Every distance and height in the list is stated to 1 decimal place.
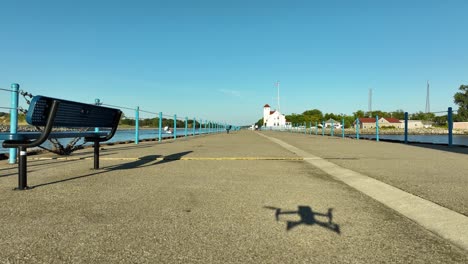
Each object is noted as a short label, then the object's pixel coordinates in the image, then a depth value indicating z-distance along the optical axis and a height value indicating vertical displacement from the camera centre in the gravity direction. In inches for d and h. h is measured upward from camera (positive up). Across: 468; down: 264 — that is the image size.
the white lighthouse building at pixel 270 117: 5431.1 +186.7
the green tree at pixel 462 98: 4591.5 +473.0
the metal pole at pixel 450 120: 471.9 +15.4
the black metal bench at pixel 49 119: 155.8 +3.2
